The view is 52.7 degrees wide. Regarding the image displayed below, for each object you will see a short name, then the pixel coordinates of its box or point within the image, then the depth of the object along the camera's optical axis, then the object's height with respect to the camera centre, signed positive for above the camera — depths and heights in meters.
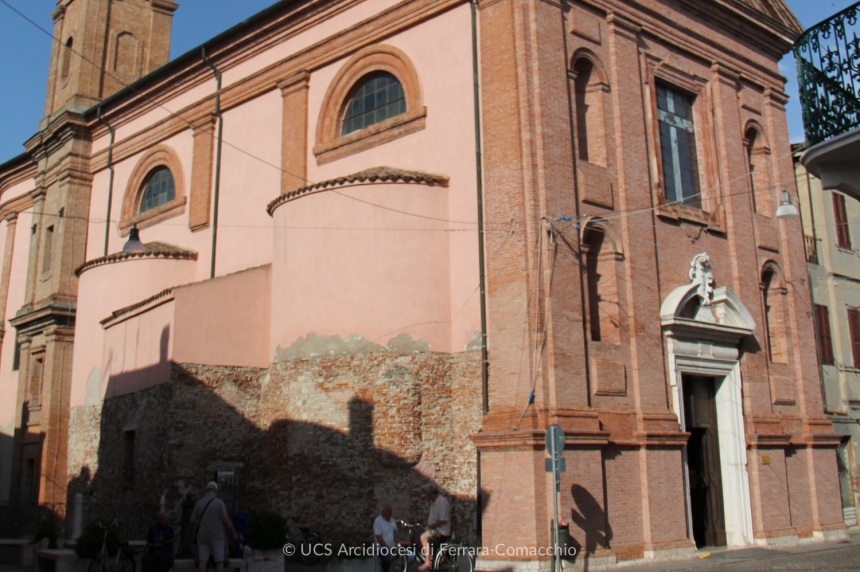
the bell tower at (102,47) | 26.38 +13.74
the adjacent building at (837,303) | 21.36 +4.61
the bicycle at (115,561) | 11.62 -0.92
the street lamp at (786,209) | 15.47 +4.82
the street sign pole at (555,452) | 11.38 +0.45
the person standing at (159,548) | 10.20 -0.66
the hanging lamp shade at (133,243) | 18.11 +5.04
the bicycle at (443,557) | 11.42 -0.92
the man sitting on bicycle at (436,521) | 11.36 -0.43
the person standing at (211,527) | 10.38 -0.43
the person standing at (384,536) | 11.11 -0.59
